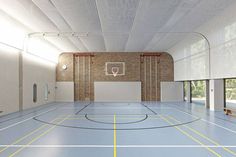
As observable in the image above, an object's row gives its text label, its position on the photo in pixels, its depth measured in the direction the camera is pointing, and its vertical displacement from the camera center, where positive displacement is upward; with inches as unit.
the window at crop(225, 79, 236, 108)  462.8 -36.6
